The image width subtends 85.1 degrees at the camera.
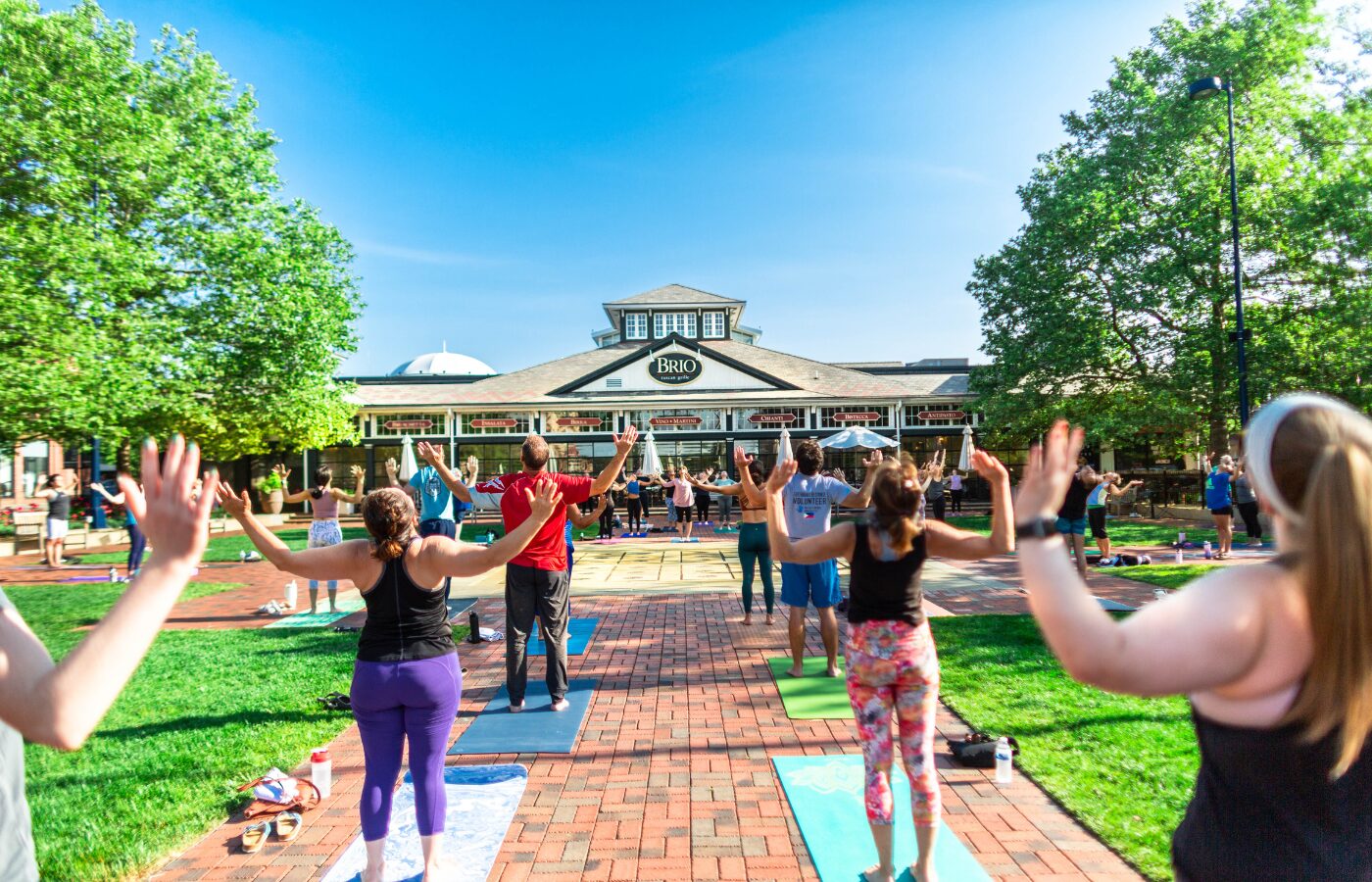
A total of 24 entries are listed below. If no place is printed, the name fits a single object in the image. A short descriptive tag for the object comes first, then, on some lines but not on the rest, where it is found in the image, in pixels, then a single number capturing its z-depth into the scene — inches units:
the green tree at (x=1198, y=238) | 740.6
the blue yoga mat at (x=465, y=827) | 147.6
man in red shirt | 226.8
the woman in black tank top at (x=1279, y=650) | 55.2
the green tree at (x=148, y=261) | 616.1
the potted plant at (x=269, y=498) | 1023.6
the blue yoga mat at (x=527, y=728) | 212.4
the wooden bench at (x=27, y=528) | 761.0
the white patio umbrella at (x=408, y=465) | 724.2
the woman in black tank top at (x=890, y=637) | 133.2
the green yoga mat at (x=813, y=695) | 235.9
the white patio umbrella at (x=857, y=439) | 863.7
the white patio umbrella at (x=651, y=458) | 883.4
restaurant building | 1274.6
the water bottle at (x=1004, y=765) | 181.8
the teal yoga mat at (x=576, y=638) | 328.5
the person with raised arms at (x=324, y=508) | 346.3
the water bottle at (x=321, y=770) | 179.6
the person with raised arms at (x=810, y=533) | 246.5
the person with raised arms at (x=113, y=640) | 53.0
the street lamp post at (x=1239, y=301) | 603.8
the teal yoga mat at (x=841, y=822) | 144.8
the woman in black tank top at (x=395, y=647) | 131.5
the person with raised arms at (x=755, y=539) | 323.0
